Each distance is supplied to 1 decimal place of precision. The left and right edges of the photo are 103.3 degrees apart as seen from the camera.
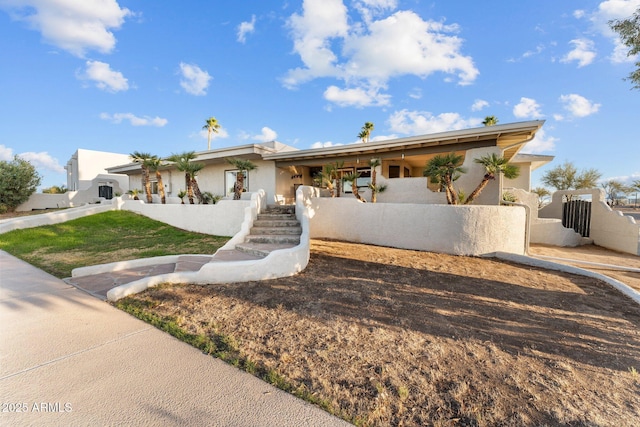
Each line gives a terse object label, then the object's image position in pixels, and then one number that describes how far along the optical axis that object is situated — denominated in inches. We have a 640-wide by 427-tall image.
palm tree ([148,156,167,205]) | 559.5
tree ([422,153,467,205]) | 380.2
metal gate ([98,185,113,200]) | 1022.6
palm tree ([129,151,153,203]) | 555.6
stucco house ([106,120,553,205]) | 414.3
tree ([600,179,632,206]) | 1507.6
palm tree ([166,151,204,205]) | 489.1
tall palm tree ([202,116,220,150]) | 1365.7
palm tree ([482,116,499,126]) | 743.1
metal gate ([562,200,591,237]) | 581.3
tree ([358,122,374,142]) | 960.3
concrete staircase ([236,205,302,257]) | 281.0
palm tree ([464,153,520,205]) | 370.6
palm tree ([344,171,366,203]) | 460.0
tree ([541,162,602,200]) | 1003.3
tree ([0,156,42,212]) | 716.0
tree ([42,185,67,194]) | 1080.4
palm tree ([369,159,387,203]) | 469.1
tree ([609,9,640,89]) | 254.7
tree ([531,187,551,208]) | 1030.6
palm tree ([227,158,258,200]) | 464.2
